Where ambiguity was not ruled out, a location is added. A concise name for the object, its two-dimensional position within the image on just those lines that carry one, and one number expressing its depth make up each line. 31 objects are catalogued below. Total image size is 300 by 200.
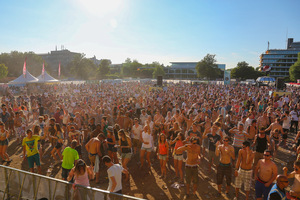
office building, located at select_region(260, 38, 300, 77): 97.75
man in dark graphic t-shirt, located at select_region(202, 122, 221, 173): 5.39
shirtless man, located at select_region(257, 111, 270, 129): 7.74
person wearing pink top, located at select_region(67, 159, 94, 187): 3.56
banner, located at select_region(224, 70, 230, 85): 36.09
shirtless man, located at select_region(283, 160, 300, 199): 3.28
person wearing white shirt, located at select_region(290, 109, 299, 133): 9.84
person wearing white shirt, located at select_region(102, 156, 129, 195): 3.59
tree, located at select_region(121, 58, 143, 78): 96.62
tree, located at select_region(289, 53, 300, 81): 57.67
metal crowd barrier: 3.08
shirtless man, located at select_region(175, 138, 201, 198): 4.32
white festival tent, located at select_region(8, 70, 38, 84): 23.09
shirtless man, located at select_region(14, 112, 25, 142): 8.18
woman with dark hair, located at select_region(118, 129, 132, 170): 5.22
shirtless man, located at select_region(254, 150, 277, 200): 3.77
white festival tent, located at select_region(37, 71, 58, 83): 25.83
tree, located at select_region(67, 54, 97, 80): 65.56
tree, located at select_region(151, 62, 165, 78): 81.25
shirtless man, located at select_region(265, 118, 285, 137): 6.69
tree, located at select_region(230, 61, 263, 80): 82.50
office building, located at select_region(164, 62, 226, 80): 106.75
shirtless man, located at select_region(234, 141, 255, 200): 4.19
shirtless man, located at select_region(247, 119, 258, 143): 6.17
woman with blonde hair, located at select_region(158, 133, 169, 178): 5.27
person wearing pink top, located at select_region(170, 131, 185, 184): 5.08
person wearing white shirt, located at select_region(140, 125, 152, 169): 5.75
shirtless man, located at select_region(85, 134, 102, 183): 5.12
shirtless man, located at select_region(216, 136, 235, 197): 4.34
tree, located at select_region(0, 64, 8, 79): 46.76
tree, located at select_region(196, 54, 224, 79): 60.00
